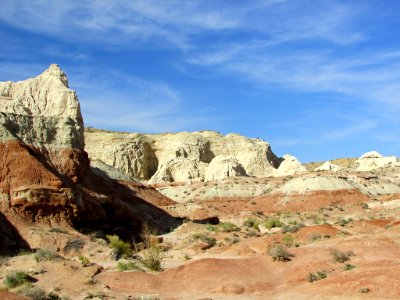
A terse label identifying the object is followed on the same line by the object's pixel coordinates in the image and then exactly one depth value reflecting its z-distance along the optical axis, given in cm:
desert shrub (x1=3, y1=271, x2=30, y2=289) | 1964
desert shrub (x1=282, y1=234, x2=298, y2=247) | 2788
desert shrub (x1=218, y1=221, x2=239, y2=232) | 3791
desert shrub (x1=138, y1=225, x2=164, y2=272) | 2405
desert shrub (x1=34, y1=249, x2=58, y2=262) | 2302
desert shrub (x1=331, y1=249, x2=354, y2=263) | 2125
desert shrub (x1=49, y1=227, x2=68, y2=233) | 2738
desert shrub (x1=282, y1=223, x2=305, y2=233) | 3544
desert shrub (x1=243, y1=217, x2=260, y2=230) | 4472
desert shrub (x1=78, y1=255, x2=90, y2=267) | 2340
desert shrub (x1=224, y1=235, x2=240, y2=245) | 3131
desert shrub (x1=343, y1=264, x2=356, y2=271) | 1961
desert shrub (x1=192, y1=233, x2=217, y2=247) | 3120
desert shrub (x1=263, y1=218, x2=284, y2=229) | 4294
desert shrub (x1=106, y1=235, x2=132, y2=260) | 2601
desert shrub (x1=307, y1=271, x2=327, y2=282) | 1888
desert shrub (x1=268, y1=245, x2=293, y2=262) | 2333
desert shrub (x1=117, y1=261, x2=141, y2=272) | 2312
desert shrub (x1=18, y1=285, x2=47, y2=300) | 1728
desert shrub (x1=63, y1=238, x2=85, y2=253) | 2612
